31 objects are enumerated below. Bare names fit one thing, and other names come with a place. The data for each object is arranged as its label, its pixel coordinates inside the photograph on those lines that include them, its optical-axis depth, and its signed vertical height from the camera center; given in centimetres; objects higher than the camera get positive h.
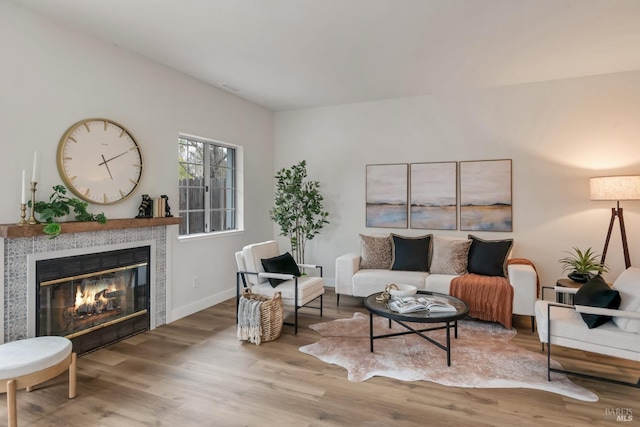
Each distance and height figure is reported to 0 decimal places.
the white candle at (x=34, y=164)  271 +36
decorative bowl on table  337 -75
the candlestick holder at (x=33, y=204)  266 +5
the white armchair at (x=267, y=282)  374 -77
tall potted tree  530 +6
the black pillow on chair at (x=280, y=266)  390 -60
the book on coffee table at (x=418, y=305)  293 -78
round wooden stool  203 -94
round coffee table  280 -82
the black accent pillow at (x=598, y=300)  254 -63
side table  350 -71
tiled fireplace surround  260 -32
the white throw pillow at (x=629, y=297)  246 -60
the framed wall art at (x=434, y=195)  491 +26
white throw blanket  334 -104
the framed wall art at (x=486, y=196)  464 +24
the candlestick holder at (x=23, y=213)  259 -2
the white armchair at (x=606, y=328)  241 -82
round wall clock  301 +46
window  439 +35
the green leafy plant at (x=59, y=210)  266 +1
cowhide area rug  263 -123
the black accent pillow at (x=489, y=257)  411 -51
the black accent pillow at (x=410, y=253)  452 -51
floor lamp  363 +25
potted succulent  370 -56
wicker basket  336 -101
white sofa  369 -78
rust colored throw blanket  373 -88
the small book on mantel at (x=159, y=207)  373 +5
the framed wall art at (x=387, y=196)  518 +26
